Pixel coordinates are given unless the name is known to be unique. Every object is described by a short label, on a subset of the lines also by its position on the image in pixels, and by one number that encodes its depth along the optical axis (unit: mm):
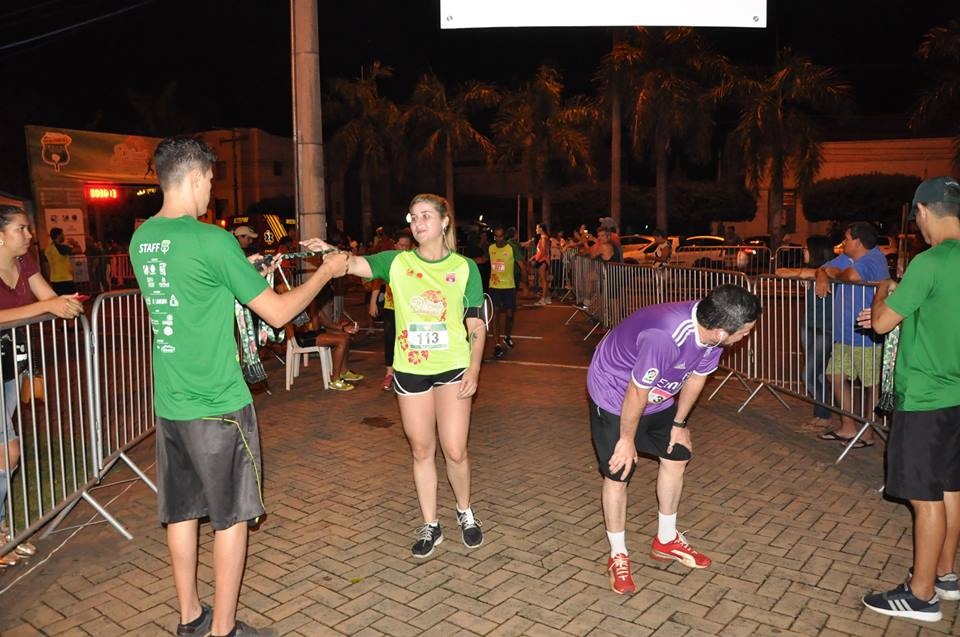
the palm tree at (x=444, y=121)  39875
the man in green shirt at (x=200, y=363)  3184
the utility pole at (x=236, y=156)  48578
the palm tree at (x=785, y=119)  29359
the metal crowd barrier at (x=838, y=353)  6527
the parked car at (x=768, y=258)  23050
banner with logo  23000
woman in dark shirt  4430
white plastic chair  9523
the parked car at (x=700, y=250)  25328
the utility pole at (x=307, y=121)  10539
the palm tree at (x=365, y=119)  40594
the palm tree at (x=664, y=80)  29344
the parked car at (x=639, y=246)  28816
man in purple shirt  3727
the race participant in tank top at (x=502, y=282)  12227
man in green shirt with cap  3713
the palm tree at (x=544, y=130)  36375
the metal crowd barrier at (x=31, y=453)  4480
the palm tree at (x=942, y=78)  23094
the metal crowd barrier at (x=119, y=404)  5348
